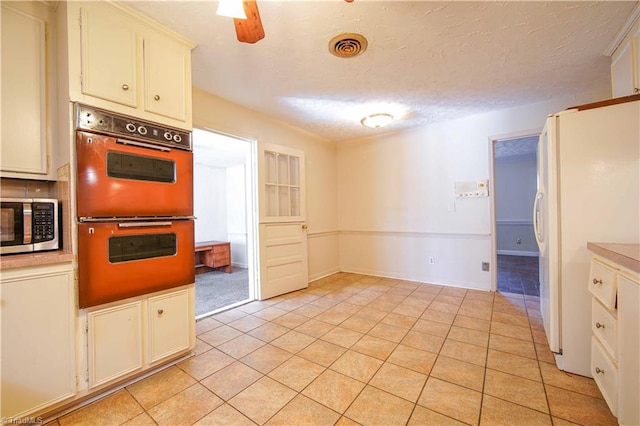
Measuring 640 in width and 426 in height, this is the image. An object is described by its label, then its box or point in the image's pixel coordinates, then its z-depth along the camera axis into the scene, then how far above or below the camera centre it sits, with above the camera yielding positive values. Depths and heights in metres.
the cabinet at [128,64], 1.48 +1.00
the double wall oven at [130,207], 1.48 +0.06
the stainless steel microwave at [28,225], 1.39 -0.04
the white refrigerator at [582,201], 1.54 +0.04
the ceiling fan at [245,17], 1.09 +0.91
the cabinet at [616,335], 1.10 -0.63
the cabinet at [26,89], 1.50 +0.79
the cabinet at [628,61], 1.76 +1.10
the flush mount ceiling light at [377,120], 3.15 +1.17
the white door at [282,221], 3.32 -0.12
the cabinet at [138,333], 1.51 -0.78
